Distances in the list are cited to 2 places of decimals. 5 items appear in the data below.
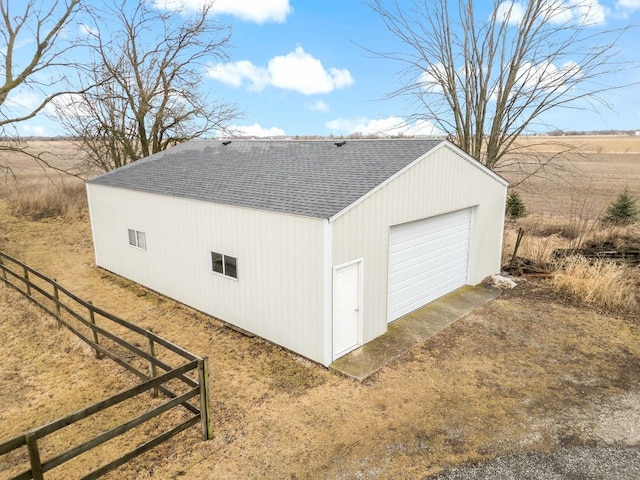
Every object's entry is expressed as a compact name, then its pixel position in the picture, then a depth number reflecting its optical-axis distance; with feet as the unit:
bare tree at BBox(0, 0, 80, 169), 45.42
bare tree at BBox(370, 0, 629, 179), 57.31
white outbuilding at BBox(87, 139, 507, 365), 26.04
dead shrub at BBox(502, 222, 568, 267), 44.91
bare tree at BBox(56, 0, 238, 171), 69.26
